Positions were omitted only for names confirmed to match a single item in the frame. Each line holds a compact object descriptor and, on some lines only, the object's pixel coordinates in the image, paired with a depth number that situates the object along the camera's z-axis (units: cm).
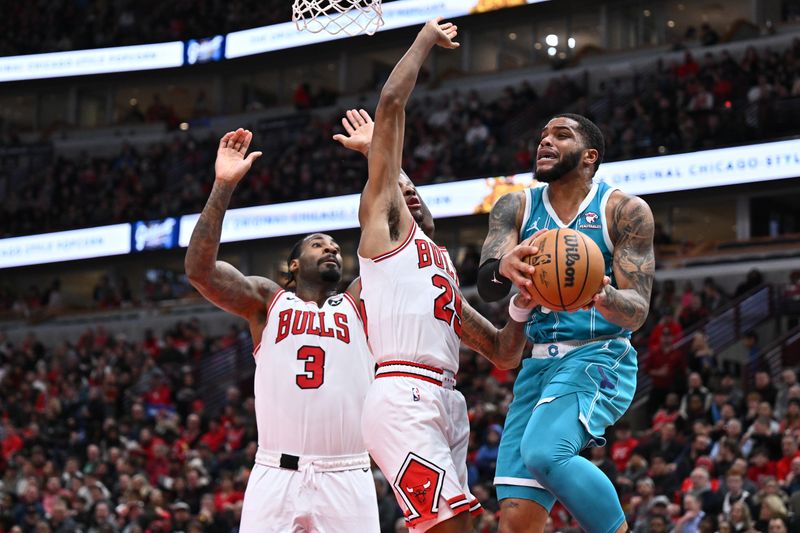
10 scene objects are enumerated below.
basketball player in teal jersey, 534
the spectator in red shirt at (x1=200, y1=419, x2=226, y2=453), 1850
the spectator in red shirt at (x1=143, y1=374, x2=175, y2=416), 2153
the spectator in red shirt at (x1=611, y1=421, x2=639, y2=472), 1379
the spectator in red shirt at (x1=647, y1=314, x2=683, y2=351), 1703
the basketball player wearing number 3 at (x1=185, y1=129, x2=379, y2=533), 694
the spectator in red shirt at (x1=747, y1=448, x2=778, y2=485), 1212
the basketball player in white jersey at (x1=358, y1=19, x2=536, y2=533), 560
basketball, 516
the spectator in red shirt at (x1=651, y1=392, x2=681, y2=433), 1433
